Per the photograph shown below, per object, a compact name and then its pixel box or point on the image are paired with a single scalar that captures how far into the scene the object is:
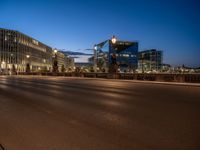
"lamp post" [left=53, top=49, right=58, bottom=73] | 43.03
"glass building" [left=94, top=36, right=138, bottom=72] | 110.13
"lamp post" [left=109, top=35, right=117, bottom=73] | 25.58
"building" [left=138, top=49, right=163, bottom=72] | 128.68
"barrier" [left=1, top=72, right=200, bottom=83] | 19.25
